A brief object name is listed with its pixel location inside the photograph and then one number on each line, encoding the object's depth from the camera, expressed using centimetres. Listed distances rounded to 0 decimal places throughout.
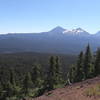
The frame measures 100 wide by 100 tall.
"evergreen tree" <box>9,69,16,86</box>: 3514
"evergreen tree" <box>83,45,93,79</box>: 3183
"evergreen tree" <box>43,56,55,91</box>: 3061
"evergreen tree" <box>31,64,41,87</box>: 3360
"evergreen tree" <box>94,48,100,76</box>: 2916
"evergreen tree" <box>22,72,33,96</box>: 3234
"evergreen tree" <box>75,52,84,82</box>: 3276
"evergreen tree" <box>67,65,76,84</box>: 3569
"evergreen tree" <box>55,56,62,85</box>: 3126
